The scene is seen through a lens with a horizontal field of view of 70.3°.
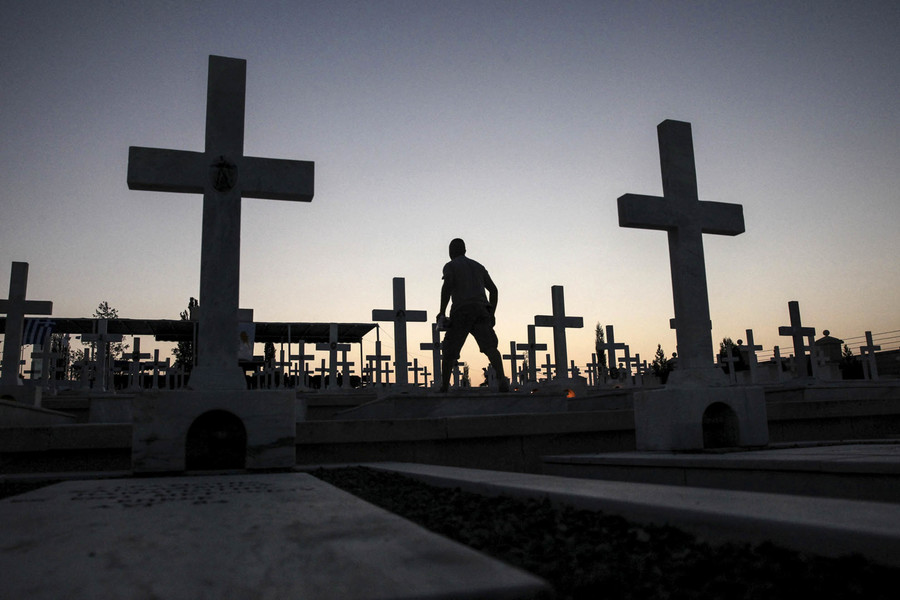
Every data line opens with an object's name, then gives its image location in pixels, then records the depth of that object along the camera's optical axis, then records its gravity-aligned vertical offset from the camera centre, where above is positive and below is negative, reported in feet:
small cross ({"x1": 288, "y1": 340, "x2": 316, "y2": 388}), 70.73 +4.73
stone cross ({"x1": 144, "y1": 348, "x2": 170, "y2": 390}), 60.54 +4.84
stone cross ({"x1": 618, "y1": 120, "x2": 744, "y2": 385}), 21.79 +6.20
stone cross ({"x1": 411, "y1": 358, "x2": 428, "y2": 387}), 82.33 +4.65
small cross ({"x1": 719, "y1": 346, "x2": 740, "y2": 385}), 59.71 +2.99
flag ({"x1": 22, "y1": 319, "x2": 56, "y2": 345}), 53.62 +7.28
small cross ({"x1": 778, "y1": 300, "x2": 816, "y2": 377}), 57.06 +5.55
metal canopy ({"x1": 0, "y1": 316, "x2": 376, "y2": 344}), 125.59 +17.17
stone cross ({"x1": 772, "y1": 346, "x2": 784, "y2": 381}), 54.90 +3.63
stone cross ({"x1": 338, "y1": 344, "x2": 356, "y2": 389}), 76.48 +4.67
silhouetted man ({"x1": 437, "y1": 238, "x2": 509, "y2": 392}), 33.22 +4.63
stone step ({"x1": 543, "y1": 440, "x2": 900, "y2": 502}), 11.02 -1.54
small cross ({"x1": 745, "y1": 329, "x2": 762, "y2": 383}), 55.83 +4.02
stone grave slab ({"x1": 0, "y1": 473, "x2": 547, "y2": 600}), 4.73 -1.31
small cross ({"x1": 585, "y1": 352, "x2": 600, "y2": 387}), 89.52 +3.99
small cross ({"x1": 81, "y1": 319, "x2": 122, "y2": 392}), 58.65 +6.82
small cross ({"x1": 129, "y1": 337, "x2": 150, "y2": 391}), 63.87 +4.60
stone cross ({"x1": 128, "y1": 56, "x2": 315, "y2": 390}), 18.65 +7.00
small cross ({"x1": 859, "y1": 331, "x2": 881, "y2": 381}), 56.65 +3.57
